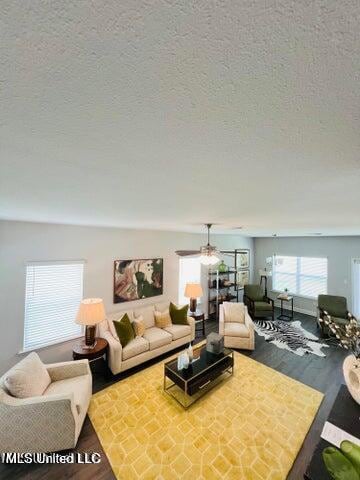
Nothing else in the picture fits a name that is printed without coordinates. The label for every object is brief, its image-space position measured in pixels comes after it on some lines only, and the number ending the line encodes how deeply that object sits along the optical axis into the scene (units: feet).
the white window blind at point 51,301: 11.30
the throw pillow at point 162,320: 14.87
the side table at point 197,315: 16.60
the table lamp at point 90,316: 10.92
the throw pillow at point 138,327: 13.32
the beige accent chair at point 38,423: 7.18
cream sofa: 11.57
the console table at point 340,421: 4.31
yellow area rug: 7.13
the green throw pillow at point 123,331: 12.18
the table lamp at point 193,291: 16.12
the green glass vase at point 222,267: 20.91
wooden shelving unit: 20.63
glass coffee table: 9.83
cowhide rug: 14.74
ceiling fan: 12.64
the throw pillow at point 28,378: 7.70
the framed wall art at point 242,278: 23.38
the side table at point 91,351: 10.84
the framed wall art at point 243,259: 23.53
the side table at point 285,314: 20.72
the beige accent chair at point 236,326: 14.37
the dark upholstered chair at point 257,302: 20.01
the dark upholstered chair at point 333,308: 17.22
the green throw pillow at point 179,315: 15.42
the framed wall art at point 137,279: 14.51
